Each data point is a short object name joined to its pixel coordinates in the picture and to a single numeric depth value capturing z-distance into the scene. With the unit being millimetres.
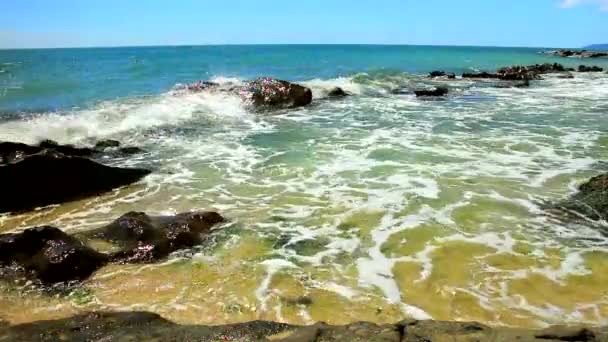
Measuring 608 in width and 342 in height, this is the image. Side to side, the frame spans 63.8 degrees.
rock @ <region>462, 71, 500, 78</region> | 36203
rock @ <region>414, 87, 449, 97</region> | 24672
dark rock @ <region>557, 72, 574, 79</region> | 36034
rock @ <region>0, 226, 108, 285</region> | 5352
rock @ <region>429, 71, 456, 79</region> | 37512
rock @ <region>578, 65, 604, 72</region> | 43469
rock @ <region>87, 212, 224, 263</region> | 5980
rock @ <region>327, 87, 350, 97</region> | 24547
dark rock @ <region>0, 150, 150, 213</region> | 7828
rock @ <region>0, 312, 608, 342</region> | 3271
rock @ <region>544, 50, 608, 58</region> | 81894
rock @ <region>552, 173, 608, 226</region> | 7371
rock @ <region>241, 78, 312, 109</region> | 20031
